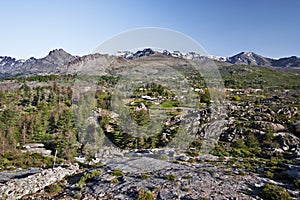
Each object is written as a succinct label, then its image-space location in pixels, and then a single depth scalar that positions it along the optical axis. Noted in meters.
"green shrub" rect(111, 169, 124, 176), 15.50
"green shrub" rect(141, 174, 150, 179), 14.79
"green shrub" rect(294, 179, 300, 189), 13.48
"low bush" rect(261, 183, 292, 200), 11.62
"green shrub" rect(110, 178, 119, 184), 14.08
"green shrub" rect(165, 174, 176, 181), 14.48
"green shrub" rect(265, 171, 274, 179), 16.01
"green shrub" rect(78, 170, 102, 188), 14.40
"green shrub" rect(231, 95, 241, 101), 78.31
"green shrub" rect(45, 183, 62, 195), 13.41
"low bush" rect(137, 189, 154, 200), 11.78
